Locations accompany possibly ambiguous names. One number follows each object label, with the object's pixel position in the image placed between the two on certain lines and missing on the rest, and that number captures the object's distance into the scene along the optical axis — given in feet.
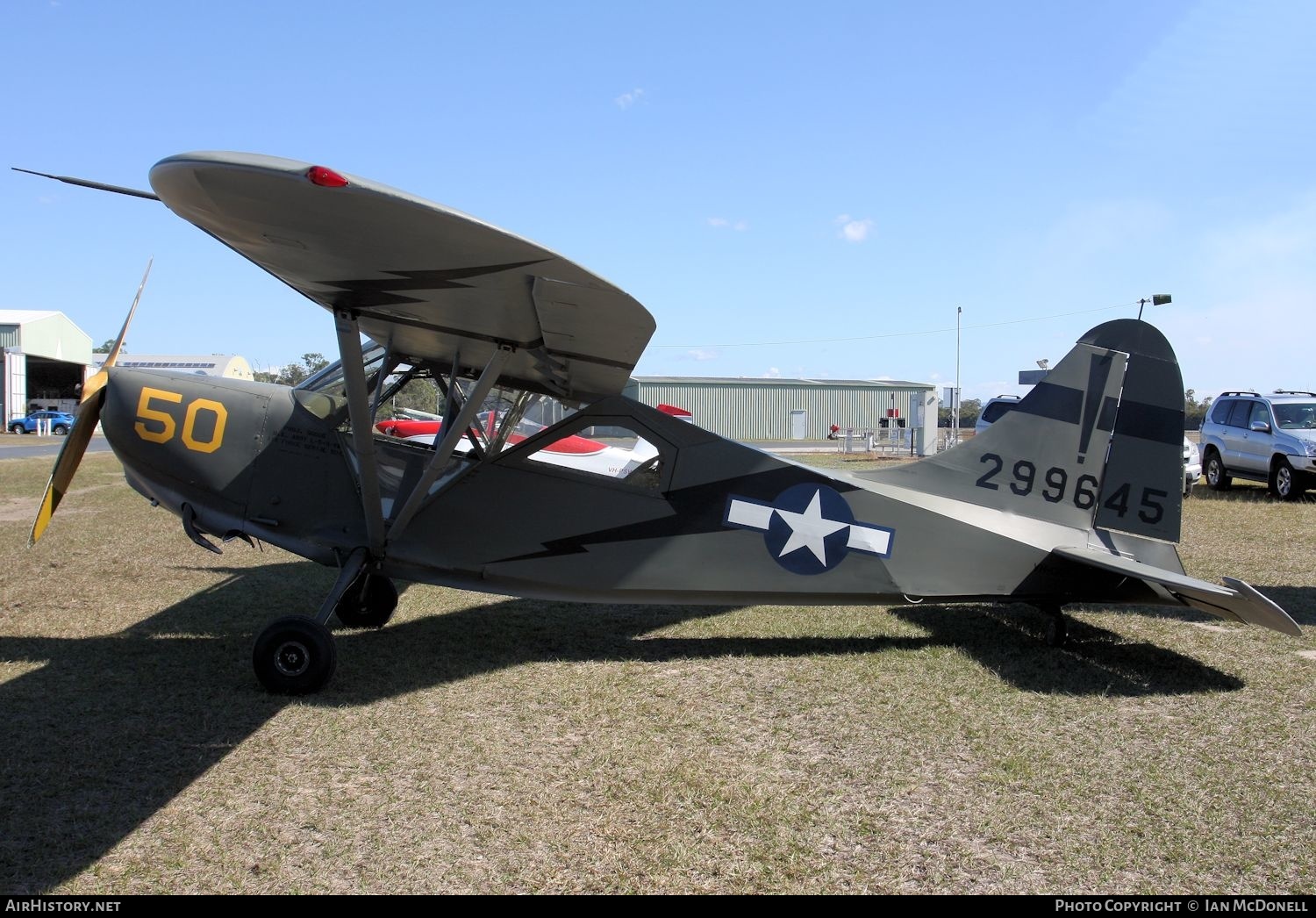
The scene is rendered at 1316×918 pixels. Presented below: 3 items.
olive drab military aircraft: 17.84
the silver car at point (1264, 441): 49.11
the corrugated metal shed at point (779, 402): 162.81
